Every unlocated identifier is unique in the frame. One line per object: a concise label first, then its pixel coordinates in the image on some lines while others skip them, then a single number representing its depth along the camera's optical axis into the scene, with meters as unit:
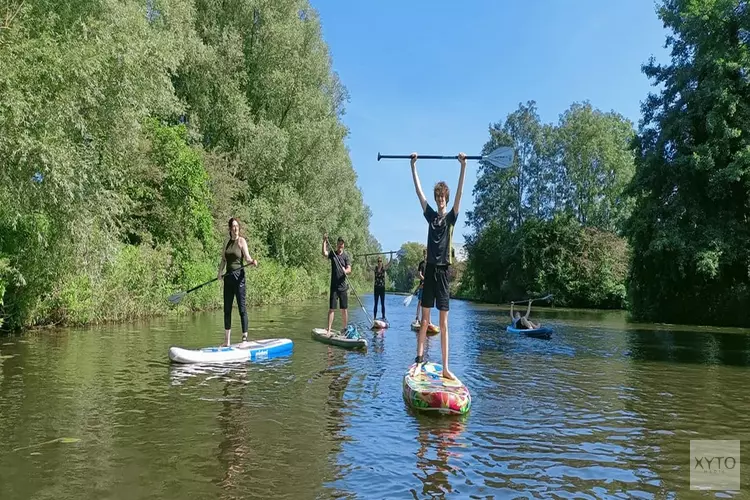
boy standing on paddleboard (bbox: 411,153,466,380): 6.84
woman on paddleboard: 9.88
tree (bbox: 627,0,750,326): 22.39
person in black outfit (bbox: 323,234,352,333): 12.60
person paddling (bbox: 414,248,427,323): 15.35
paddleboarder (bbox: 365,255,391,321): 18.12
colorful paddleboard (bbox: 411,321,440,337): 14.66
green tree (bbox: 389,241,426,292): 126.53
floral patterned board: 6.17
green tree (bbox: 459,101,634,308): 41.59
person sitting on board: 16.11
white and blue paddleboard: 9.09
